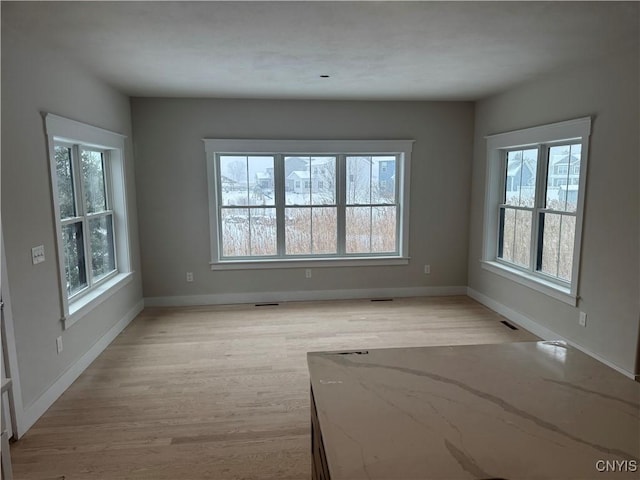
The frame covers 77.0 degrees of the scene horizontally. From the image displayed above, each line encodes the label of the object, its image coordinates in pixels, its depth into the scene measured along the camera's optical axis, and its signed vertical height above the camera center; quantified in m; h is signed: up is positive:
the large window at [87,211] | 3.10 -0.19
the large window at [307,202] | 5.05 -0.14
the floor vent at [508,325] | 4.27 -1.46
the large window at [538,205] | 3.62 -0.16
